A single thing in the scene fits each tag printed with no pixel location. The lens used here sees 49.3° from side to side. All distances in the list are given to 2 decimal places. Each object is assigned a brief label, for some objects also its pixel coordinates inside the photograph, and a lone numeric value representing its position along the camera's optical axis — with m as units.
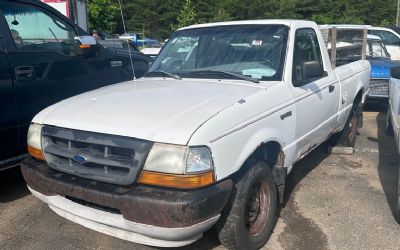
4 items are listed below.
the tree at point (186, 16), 41.28
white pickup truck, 2.69
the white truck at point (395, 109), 3.86
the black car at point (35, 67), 4.16
